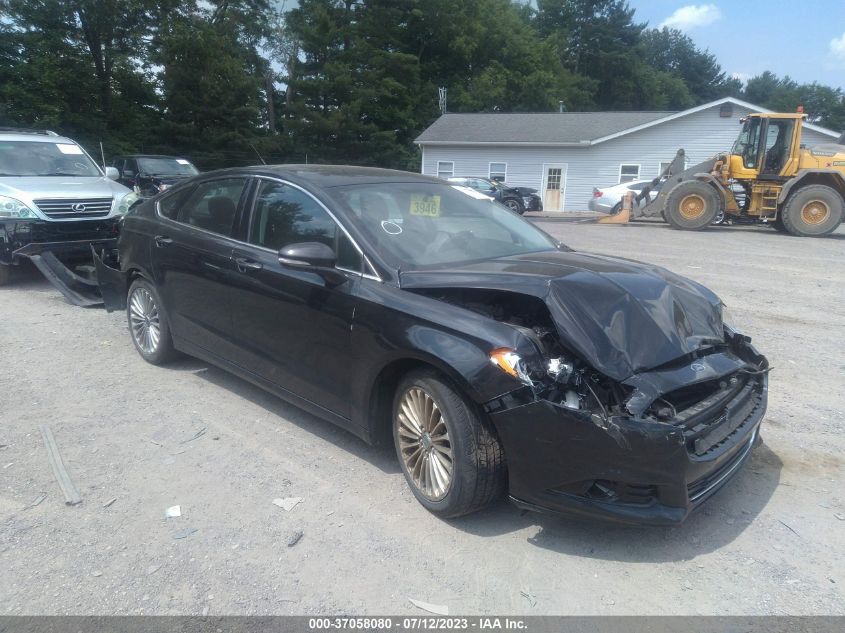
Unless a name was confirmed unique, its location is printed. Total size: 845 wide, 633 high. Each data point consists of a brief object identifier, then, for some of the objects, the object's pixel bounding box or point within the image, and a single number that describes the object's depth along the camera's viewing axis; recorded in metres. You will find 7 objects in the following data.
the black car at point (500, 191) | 24.07
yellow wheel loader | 17.09
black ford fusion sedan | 2.90
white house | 27.69
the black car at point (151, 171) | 17.30
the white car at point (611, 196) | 22.36
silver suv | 7.97
